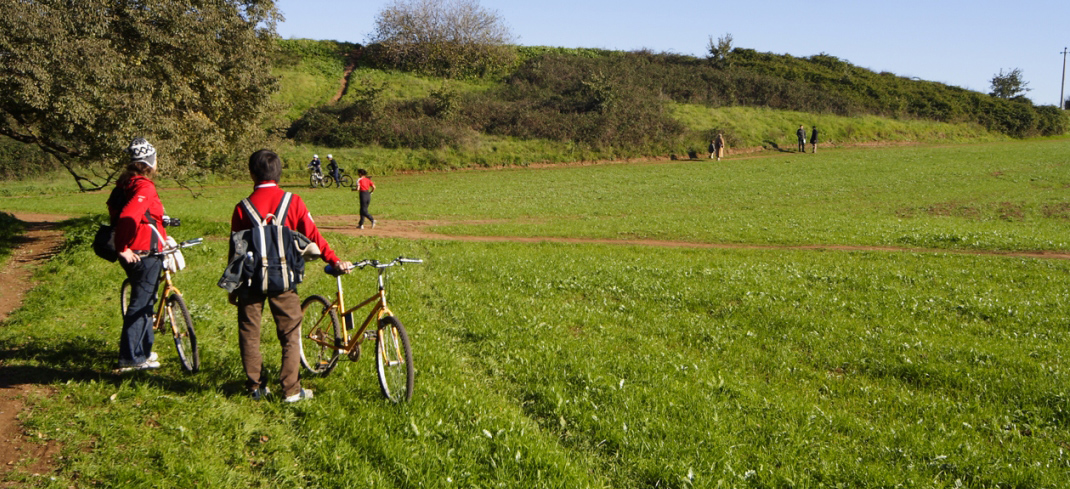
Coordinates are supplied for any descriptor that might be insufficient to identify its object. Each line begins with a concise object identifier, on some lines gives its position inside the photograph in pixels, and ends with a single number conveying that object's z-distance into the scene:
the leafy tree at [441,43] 60.94
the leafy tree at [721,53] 66.31
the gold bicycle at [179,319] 6.66
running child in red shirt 20.02
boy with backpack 5.56
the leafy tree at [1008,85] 71.69
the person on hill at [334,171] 35.33
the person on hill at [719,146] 44.81
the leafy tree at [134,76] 13.75
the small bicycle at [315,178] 35.34
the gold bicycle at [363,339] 5.91
